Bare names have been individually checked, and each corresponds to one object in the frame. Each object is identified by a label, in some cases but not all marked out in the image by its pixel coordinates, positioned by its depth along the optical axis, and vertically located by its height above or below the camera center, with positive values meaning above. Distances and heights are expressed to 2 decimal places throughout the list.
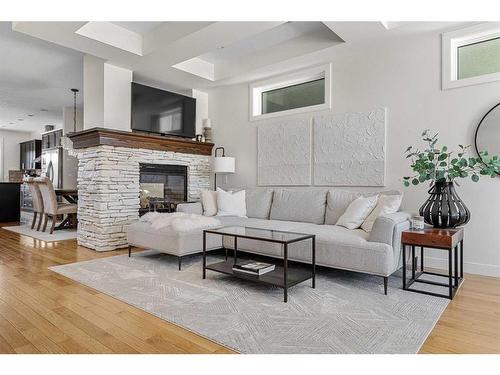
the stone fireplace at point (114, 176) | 4.25 +0.10
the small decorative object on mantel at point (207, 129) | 5.53 +0.92
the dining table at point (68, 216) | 6.19 -0.64
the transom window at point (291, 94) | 4.33 +1.29
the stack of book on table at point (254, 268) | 2.69 -0.70
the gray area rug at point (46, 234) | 5.12 -0.86
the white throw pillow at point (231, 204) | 4.39 -0.28
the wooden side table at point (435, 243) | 2.50 -0.46
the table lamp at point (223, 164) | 4.97 +0.30
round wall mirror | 3.08 +0.50
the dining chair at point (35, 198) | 6.03 -0.29
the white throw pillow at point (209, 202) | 4.43 -0.26
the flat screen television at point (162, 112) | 4.76 +1.10
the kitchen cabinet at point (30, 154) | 10.21 +0.92
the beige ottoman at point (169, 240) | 3.31 -0.60
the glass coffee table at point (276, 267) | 2.51 -0.74
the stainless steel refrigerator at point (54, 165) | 8.39 +0.45
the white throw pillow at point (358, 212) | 3.29 -0.28
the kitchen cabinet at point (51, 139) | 8.86 +1.22
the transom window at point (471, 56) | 3.16 +1.29
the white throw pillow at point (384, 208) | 3.12 -0.22
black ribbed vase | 2.82 -0.21
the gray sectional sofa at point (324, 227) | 2.69 -0.45
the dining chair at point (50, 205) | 5.62 -0.39
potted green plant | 2.79 -0.06
